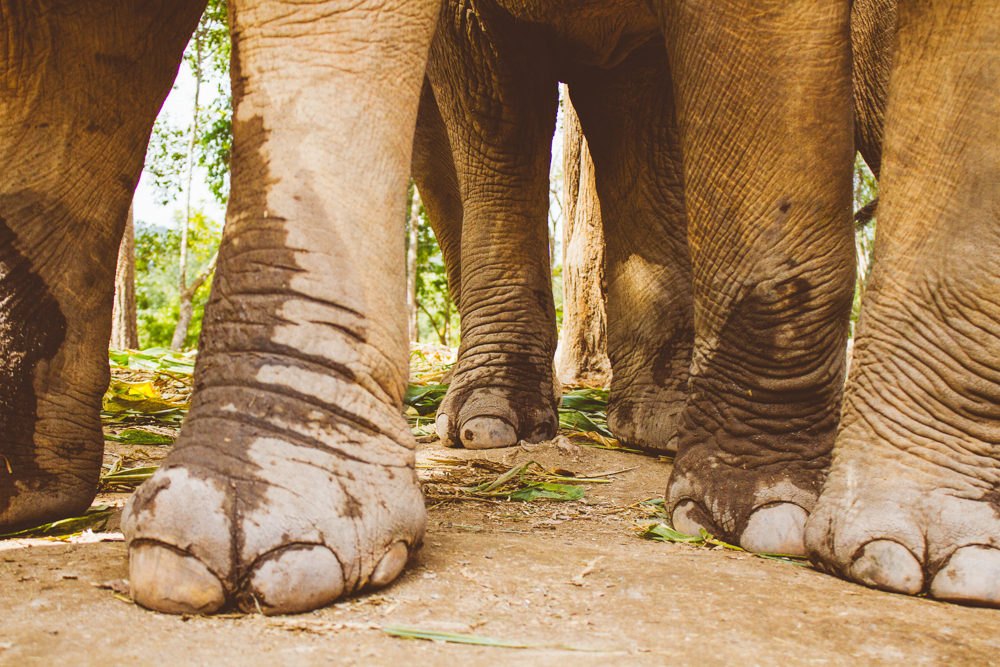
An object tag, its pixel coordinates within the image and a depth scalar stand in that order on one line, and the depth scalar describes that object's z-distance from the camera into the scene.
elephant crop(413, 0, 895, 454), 3.04
